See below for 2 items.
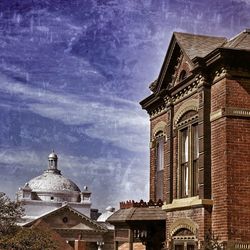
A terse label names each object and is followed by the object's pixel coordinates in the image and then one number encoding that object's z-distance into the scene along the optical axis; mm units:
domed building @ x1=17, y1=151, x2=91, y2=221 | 94312
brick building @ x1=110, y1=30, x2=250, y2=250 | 16438
